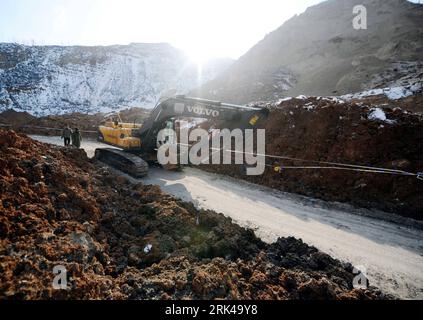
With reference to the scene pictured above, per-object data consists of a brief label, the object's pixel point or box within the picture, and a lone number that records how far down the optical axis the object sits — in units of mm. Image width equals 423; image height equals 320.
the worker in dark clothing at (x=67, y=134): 14078
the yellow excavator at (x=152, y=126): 8875
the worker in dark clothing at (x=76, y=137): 13361
